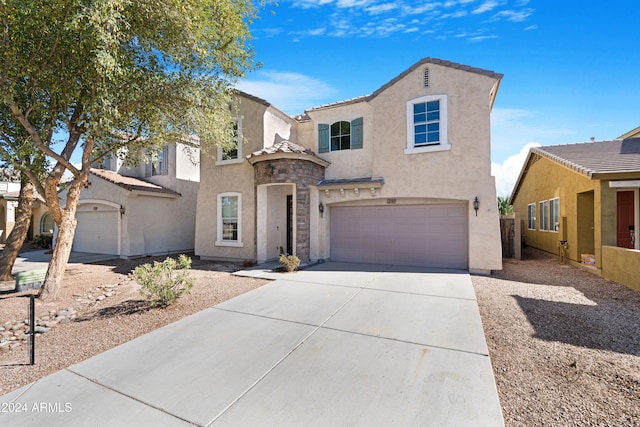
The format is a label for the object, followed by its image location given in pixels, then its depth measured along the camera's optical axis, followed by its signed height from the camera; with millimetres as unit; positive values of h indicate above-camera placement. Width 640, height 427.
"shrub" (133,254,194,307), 6410 -1556
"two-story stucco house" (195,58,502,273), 10102 +1530
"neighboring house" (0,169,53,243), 20703 -140
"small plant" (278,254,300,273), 10273 -1679
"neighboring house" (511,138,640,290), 8930 +506
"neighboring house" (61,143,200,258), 14539 +530
